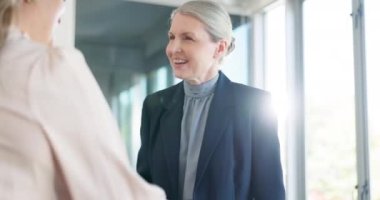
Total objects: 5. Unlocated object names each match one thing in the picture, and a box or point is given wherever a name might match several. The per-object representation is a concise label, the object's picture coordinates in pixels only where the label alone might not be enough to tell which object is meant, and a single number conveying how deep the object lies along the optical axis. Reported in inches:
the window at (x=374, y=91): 101.3
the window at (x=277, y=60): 134.4
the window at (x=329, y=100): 109.7
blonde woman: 26.8
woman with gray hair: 58.4
